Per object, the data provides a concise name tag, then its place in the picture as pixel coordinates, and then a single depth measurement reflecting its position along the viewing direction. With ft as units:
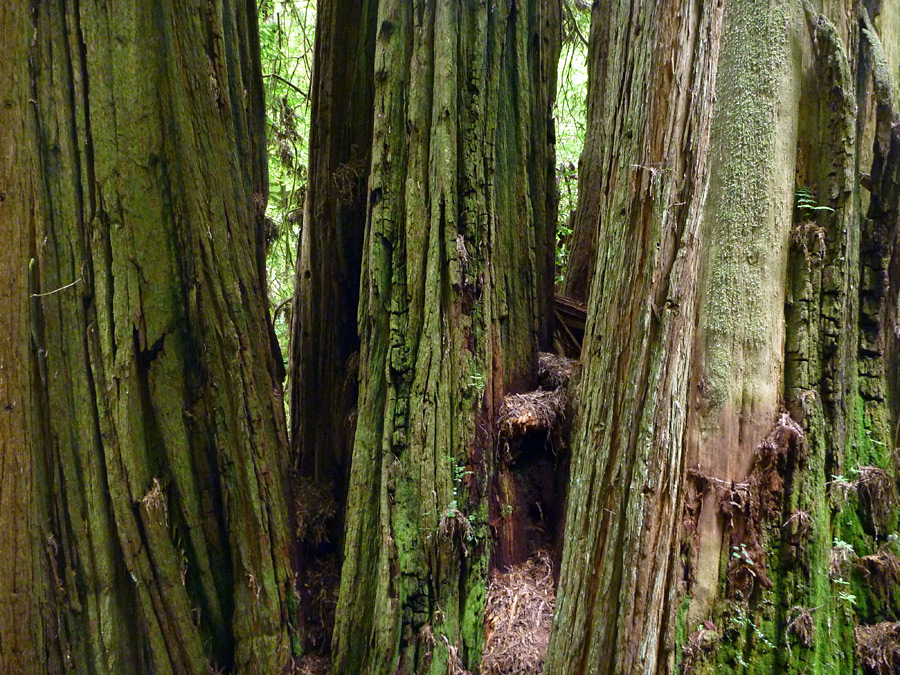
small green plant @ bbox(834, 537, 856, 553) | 7.87
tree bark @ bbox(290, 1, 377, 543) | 11.14
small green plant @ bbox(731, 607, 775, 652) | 7.33
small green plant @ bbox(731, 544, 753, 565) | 7.48
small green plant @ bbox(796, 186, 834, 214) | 8.12
